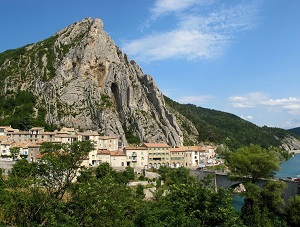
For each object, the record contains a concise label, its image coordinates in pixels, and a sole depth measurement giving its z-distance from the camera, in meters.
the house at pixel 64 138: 85.00
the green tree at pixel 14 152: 73.00
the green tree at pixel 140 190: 54.13
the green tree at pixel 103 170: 65.25
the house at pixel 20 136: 91.25
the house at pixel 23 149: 75.96
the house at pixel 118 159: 84.31
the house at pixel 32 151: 75.43
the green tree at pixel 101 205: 23.88
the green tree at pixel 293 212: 37.94
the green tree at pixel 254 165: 53.59
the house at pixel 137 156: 87.62
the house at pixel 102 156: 81.04
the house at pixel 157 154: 92.00
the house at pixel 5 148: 78.93
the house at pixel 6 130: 91.06
